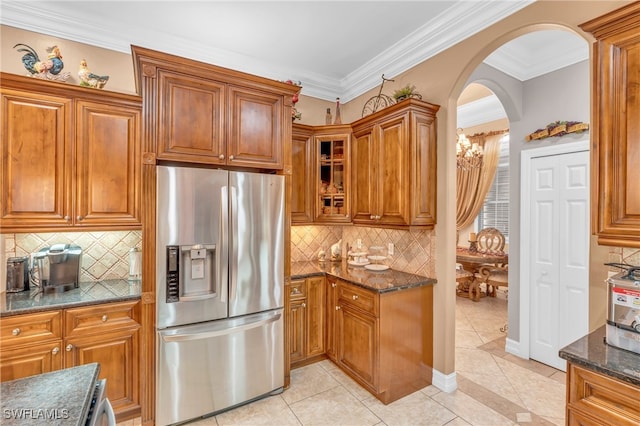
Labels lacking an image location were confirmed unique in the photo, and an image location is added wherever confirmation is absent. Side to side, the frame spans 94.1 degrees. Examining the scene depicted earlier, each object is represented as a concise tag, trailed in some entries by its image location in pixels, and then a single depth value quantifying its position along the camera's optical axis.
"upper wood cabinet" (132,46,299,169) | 2.21
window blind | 5.60
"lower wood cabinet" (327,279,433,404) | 2.51
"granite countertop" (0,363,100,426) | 0.87
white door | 2.88
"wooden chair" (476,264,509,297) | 4.84
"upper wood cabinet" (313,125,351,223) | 3.41
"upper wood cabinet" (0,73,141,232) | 2.13
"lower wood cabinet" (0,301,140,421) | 1.93
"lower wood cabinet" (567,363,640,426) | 1.26
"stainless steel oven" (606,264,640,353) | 1.40
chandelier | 5.05
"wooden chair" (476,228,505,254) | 5.40
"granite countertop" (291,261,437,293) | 2.60
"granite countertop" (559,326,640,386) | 1.26
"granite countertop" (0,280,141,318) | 1.97
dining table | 5.04
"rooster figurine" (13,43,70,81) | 2.29
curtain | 5.63
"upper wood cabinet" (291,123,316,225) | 3.39
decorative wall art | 2.81
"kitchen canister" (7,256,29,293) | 2.25
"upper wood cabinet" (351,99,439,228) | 2.64
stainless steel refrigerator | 2.19
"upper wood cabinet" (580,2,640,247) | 1.42
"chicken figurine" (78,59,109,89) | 2.41
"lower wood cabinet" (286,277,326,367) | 3.03
